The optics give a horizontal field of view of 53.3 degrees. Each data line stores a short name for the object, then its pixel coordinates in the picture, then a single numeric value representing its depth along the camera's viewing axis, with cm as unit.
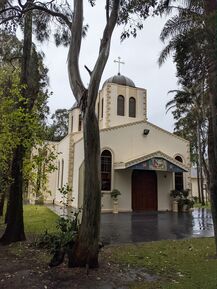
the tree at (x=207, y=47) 564
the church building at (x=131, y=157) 1465
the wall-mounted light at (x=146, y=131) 1581
